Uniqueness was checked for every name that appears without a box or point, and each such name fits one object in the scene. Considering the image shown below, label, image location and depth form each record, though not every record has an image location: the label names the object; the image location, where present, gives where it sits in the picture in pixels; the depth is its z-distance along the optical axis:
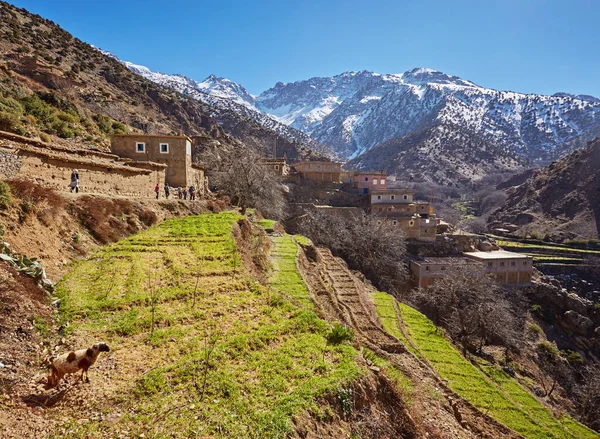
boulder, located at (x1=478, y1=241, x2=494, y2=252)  39.78
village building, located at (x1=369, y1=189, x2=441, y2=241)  39.53
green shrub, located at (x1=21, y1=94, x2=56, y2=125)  23.83
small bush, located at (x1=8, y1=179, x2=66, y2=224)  9.47
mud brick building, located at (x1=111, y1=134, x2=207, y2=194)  23.33
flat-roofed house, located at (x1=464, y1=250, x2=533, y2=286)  33.41
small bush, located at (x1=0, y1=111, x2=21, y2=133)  16.08
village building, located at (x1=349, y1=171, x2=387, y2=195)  49.72
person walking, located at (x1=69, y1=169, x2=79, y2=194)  13.37
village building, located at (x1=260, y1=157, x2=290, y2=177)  46.84
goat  4.77
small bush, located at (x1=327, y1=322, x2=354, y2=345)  7.14
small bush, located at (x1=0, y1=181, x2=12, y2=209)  8.63
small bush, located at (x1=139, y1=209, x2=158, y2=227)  15.21
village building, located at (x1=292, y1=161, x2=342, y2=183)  50.59
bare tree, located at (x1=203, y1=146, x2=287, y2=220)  29.92
